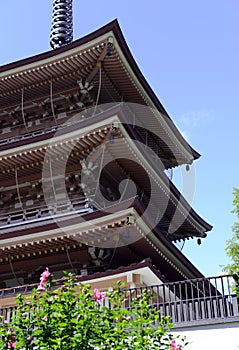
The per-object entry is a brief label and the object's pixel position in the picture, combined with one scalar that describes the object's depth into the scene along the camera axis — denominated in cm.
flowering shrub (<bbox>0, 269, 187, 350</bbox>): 717
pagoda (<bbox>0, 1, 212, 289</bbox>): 1515
